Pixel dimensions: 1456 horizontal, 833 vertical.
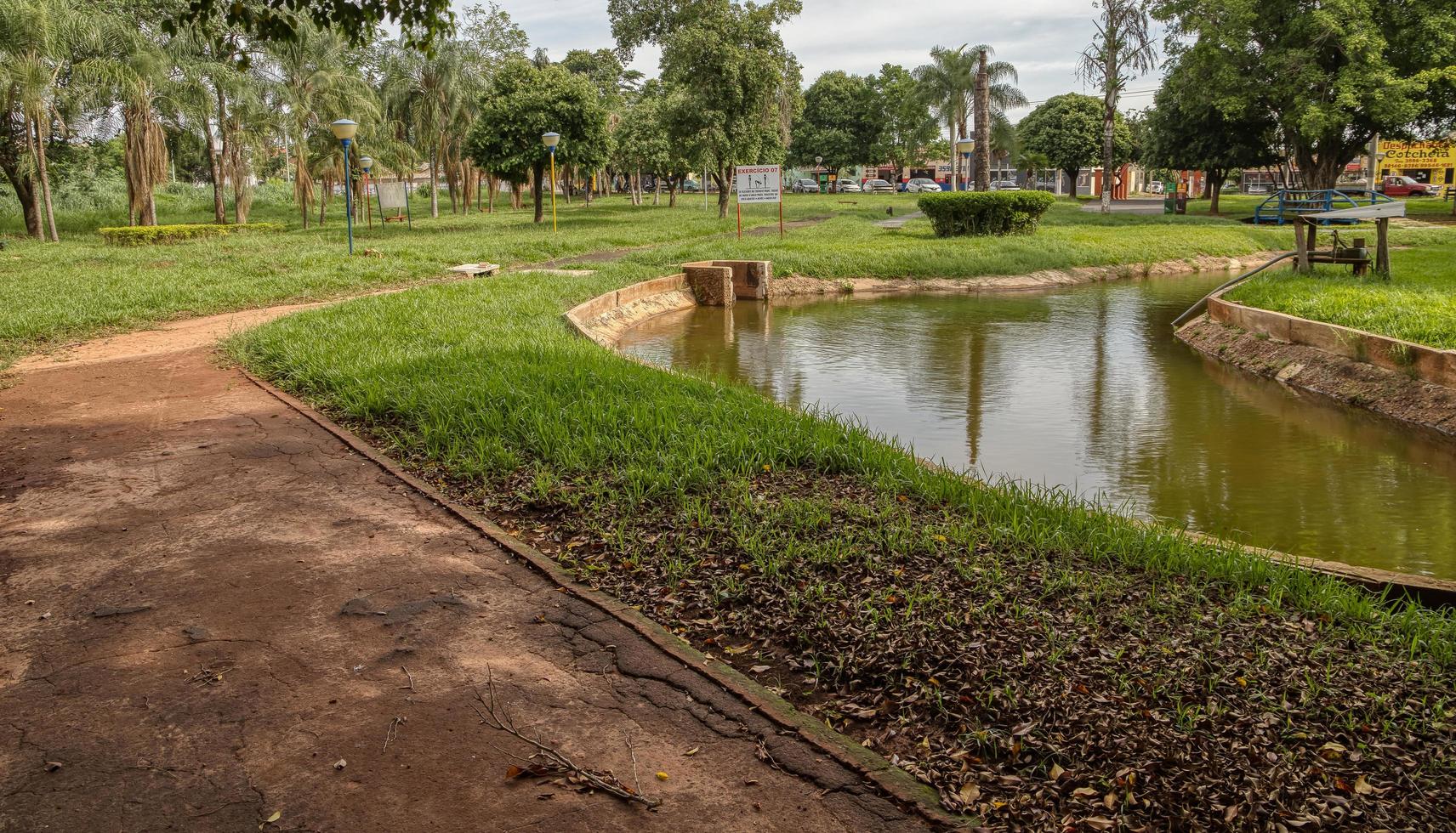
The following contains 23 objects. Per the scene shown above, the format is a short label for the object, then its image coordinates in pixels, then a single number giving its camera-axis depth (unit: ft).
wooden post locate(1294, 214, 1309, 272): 42.93
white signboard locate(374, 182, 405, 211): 112.23
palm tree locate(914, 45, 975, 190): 169.99
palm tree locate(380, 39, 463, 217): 120.88
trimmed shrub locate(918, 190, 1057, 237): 77.61
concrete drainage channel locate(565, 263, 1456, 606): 13.43
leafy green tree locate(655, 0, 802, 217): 96.63
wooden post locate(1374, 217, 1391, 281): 39.60
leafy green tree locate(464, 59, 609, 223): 103.09
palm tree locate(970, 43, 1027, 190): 158.92
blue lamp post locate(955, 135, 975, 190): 111.45
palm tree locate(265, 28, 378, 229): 110.52
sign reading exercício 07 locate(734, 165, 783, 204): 73.00
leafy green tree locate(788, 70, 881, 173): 232.32
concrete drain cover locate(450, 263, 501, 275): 54.54
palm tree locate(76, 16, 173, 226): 85.20
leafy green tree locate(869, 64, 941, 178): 223.92
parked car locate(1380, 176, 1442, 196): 165.37
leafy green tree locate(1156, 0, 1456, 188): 89.86
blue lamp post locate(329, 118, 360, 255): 62.90
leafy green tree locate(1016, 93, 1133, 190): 197.88
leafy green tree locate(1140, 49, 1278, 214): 110.22
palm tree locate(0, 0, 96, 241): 78.18
